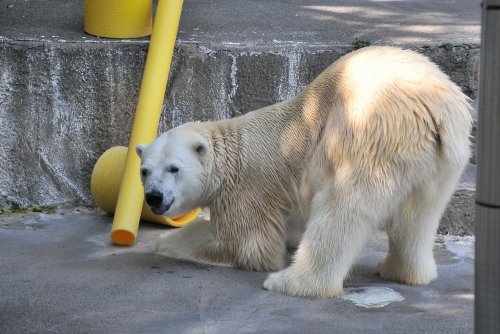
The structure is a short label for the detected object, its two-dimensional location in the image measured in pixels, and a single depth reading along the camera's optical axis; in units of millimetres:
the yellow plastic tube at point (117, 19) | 11773
